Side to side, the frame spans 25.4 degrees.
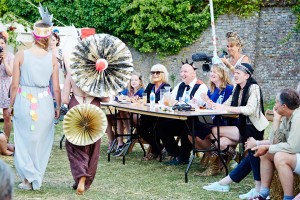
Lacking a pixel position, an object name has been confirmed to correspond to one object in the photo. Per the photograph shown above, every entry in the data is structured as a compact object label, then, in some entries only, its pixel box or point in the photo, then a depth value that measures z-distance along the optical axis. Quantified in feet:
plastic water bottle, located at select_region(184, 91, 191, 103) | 27.30
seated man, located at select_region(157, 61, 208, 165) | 28.43
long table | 24.20
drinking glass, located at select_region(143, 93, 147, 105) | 30.27
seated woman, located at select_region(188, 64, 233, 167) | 25.81
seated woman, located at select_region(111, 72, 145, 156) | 31.45
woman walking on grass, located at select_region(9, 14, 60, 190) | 21.52
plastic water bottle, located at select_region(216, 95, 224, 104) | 26.39
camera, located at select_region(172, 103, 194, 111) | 25.57
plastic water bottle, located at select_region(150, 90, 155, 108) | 28.42
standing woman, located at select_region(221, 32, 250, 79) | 28.35
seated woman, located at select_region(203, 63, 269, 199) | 23.86
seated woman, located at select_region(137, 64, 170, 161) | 29.96
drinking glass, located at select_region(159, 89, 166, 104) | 29.41
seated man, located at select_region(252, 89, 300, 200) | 18.28
